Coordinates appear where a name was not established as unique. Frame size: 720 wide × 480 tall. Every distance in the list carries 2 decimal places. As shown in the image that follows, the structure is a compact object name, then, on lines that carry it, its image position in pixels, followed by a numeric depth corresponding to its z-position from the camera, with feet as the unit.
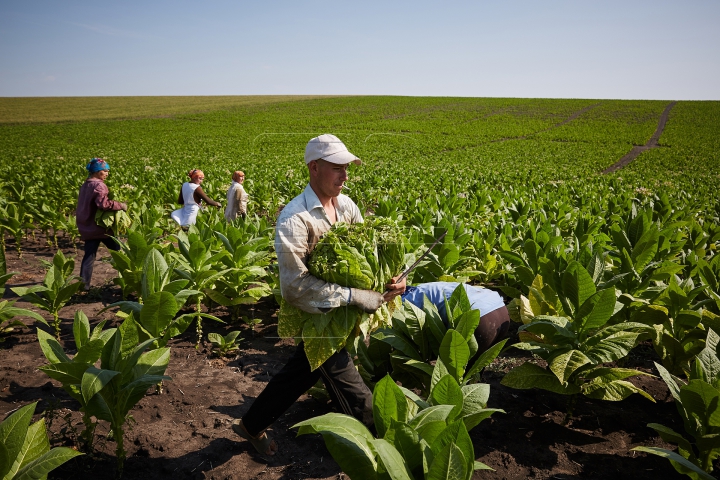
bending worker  9.96
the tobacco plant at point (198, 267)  13.69
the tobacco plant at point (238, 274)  14.66
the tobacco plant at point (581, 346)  9.00
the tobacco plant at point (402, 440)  4.77
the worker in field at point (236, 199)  26.50
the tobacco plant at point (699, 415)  6.66
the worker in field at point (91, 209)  18.67
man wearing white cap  7.95
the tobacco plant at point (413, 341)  9.32
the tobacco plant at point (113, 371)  7.79
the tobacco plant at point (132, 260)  14.23
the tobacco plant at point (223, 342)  13.24
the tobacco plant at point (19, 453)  5.46
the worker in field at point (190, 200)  25.22
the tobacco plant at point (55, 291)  13.33
